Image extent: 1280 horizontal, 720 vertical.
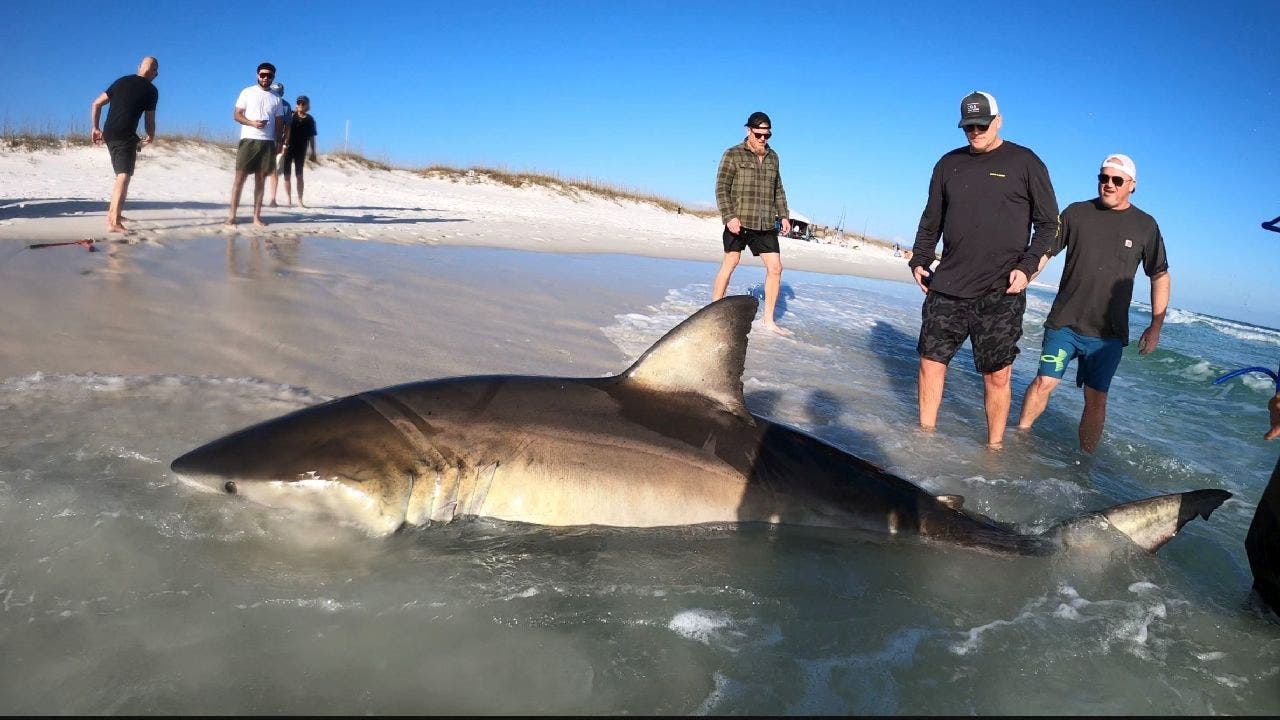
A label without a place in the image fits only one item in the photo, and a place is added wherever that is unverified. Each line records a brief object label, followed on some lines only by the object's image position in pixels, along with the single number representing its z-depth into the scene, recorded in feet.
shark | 7.92
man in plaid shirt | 25.40
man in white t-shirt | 32.78
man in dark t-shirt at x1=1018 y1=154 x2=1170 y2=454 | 15.74
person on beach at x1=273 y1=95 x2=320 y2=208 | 48.19
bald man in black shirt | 28.50
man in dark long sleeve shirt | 14.48
